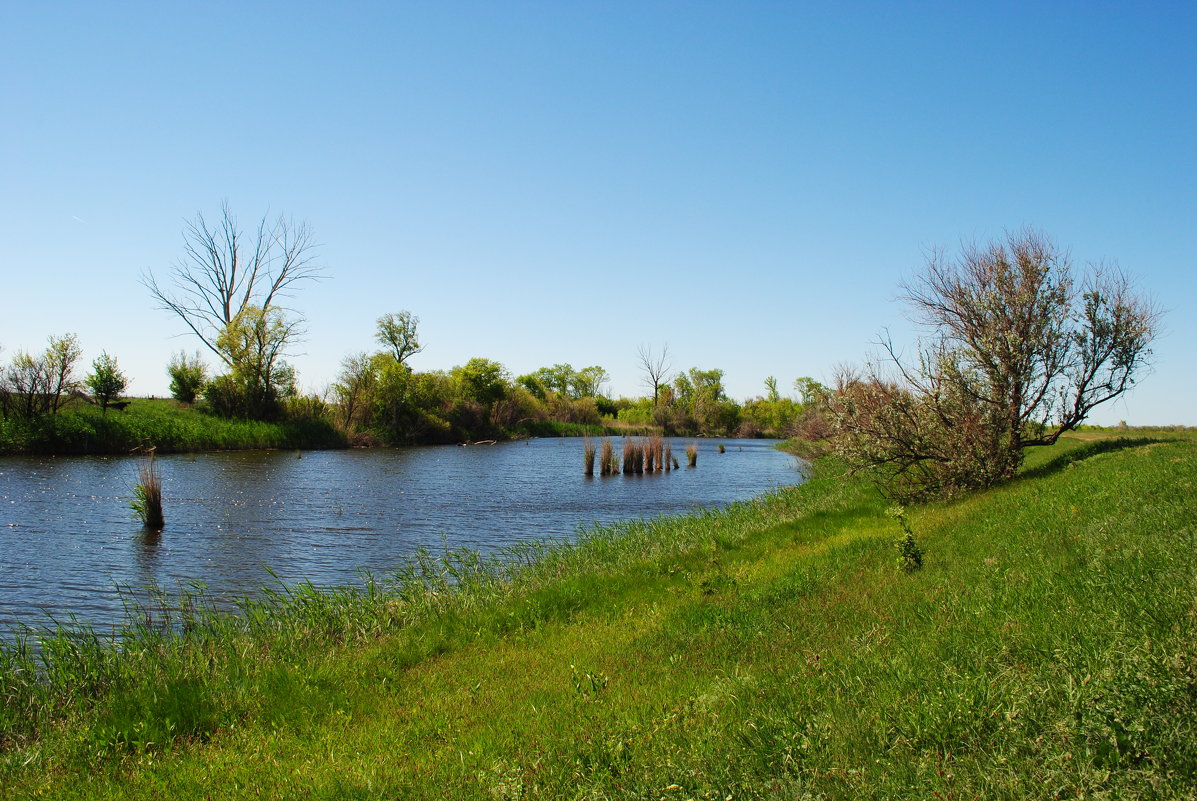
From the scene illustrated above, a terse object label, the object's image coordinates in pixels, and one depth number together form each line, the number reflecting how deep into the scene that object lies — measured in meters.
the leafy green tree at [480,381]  68.50
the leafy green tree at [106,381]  40.00
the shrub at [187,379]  47.50
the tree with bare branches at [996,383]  16.83
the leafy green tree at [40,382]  34.00
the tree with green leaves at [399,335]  77.75
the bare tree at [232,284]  49.06
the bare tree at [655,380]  96.56
